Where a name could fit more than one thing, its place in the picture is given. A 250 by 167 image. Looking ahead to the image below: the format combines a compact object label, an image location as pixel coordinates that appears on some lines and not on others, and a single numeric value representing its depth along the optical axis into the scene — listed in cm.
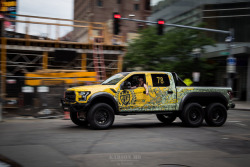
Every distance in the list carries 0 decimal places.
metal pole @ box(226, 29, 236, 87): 2053
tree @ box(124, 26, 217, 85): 2438
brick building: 6606
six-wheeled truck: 923
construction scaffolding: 1858
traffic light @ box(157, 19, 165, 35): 1872
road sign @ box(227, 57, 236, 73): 2052
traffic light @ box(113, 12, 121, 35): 1812
